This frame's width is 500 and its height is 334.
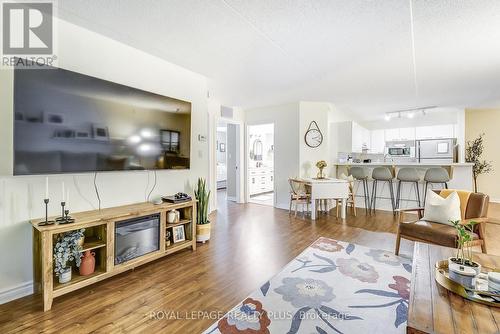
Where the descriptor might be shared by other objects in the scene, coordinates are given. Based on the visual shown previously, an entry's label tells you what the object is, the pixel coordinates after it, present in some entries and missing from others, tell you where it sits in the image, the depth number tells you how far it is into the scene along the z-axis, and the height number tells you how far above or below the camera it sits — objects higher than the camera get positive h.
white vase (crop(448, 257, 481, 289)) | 1.40 -0.66
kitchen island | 4.40 -0.32
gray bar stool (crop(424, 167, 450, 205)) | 4.23 -0.19
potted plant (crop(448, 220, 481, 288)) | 1.40 -0.64
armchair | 2.35 -0.65
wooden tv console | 1.74 -0.67
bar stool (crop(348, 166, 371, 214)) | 5.13 -0.24
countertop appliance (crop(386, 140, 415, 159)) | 6.23 +0.44
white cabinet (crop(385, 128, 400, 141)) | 6.73 +0.91
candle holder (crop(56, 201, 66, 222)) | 1.89 -0.42
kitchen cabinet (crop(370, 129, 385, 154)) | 6.94 +0.71
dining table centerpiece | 4.78 +0.02
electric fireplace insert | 2.19 -0.70
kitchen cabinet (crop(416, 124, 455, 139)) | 5.94 +0.89
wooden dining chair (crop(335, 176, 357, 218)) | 4.57 -0.70
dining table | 4.30 -0.46
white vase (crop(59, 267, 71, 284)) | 1.86 -0.87
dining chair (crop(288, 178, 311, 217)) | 4.56 -0.54
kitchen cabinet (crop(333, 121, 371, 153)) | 5.51 +0.71
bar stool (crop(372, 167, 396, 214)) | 4.78 -0.21
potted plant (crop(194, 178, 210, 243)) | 3.08 -0.68
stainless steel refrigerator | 5.64 +0.38
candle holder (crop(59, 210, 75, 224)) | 1.86 -0.42
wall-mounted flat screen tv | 1.74 +0.37
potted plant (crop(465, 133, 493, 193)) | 5.79 +0.16
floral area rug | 1.58 -1.06
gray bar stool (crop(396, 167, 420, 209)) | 4.52 -0.20
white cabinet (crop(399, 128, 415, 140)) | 6.47 +0.90
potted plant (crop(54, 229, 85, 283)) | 1.80 -0.67
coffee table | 1.08 -0.74
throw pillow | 2.57 -0.48
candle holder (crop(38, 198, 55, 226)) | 1.82 -0.43
